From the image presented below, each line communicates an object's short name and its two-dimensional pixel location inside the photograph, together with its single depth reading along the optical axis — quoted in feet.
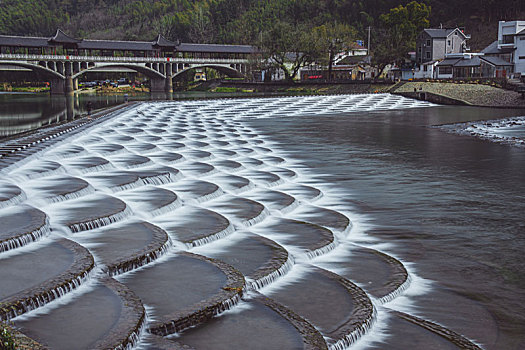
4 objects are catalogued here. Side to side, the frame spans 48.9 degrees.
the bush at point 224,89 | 302.66
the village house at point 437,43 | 262.67
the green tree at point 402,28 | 276.47
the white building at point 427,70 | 255.70
